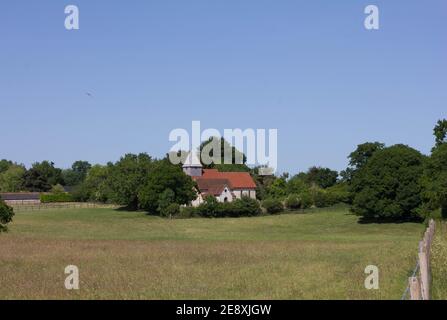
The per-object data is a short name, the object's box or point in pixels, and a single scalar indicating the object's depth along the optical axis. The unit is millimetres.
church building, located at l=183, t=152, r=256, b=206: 114875
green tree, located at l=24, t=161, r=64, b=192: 189000
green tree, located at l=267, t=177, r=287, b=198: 120625
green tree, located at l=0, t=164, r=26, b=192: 189400
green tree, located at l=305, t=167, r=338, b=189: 145375
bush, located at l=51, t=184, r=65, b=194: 158962
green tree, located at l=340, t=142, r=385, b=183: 108312
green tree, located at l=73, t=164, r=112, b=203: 148750
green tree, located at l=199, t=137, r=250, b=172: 155500
